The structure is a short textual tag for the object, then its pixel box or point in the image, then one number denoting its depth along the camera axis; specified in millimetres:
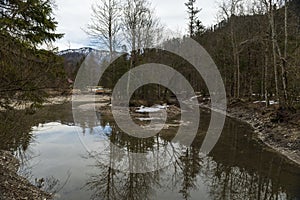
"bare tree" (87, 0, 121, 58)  25672
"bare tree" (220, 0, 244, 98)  25781
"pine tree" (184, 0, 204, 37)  37094
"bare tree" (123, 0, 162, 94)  25359
